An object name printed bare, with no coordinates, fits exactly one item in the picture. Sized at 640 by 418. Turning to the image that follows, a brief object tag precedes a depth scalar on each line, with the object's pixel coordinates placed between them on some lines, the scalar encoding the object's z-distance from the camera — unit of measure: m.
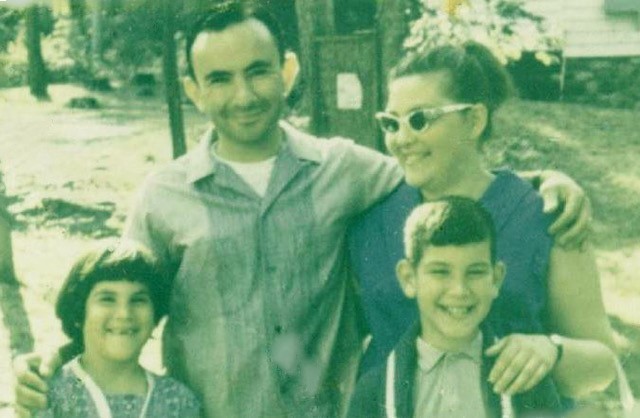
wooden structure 2.81
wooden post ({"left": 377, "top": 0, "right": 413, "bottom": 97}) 2.76
